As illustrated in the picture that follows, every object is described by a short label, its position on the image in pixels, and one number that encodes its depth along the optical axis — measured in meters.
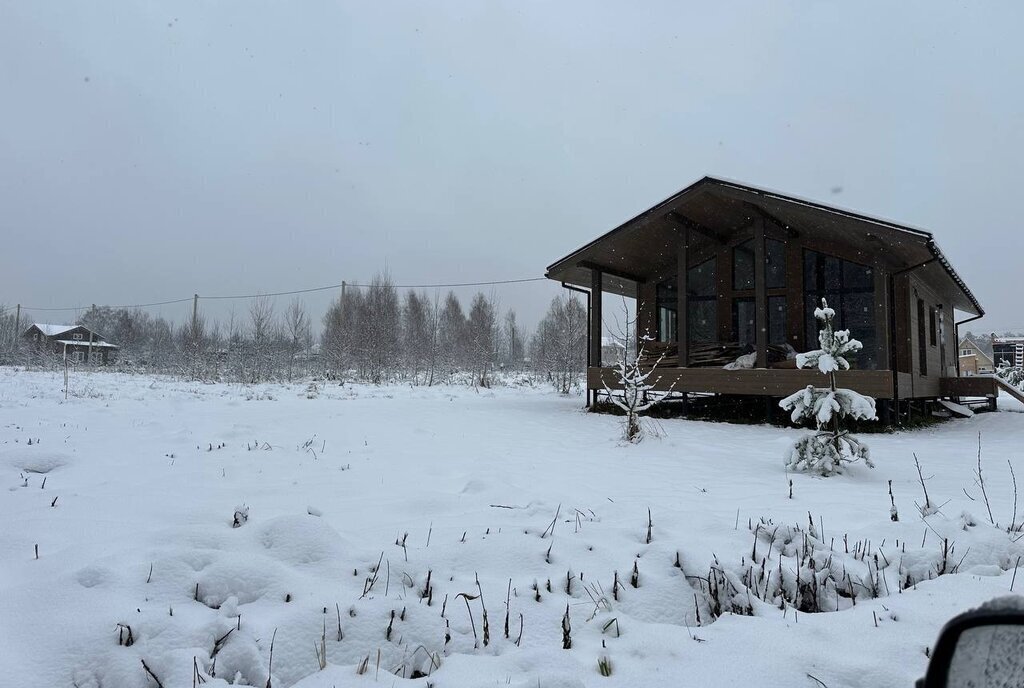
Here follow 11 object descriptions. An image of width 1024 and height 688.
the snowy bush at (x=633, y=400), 7.98
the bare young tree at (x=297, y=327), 30.24
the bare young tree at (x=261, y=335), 26.17
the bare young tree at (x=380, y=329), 28.94
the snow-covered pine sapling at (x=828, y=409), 5.59
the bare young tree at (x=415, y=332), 31.59
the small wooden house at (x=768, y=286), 10.20
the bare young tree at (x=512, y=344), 47.50
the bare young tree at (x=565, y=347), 22.52
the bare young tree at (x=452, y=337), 31.72
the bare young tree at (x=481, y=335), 26.67
